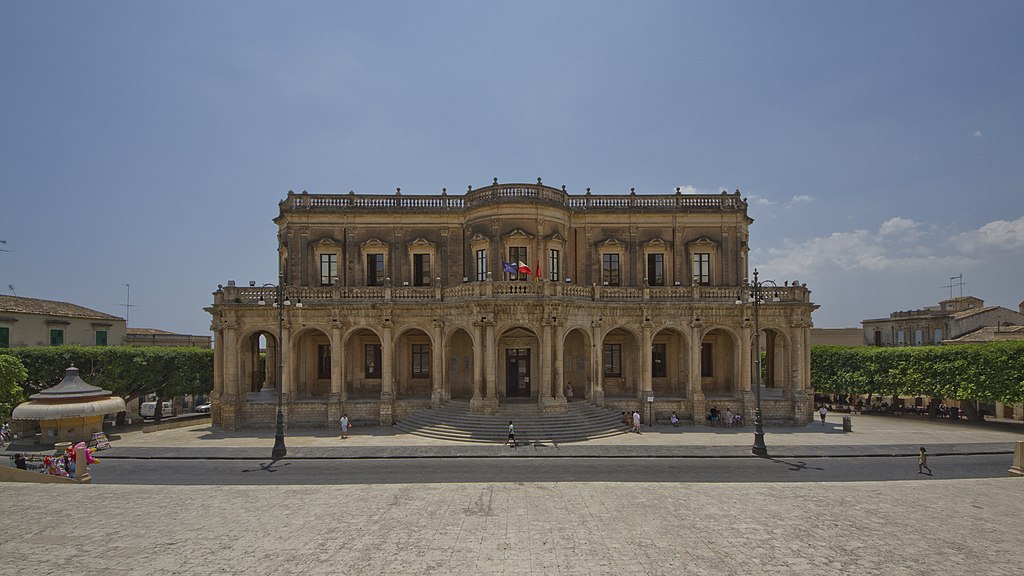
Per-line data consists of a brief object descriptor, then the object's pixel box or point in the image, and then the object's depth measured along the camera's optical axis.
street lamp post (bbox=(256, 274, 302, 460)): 22.62
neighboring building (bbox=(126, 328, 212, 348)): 53.00
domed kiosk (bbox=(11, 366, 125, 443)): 25.89
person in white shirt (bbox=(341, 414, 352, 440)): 27.67
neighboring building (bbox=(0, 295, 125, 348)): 37.78
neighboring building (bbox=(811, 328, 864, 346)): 56.00
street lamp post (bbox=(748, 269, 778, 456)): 22.86
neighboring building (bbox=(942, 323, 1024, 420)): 36.38
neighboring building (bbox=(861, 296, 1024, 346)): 48.25
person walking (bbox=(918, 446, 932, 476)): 19.72
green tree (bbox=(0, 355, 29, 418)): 25.69
